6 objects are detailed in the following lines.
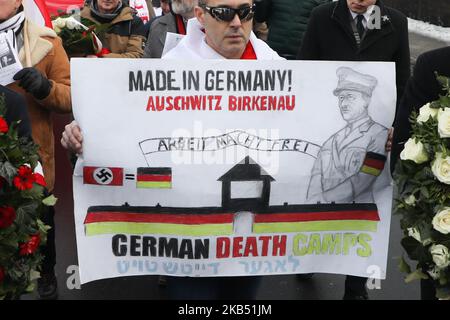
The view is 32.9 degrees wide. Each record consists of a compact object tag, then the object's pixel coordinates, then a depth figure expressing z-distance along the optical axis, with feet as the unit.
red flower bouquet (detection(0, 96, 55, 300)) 8.46
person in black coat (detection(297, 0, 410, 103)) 14.48
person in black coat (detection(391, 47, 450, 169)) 9.80
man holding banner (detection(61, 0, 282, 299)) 9.89
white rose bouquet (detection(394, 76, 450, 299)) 8.66
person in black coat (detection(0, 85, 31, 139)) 10.33
